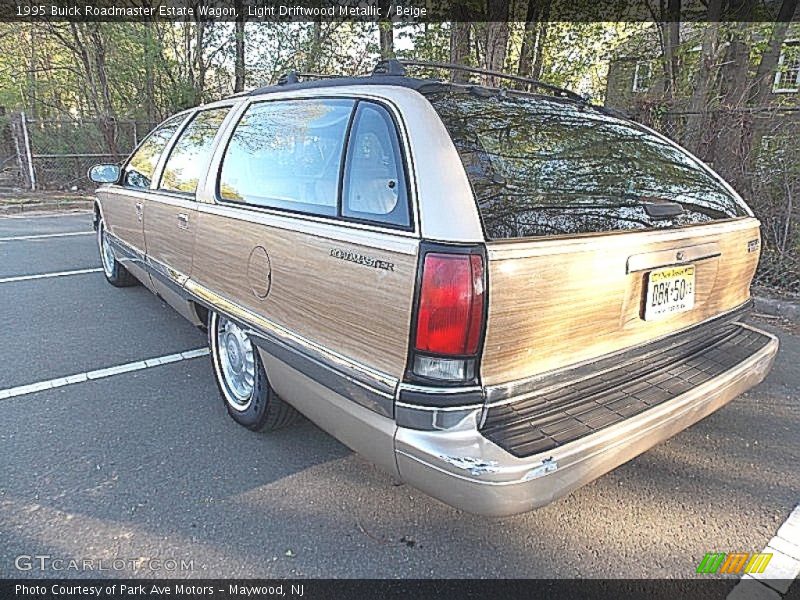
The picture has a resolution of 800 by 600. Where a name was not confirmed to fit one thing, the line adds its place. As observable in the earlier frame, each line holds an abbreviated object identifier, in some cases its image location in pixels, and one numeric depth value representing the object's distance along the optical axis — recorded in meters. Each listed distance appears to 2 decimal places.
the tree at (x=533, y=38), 10.66
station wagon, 1.74
